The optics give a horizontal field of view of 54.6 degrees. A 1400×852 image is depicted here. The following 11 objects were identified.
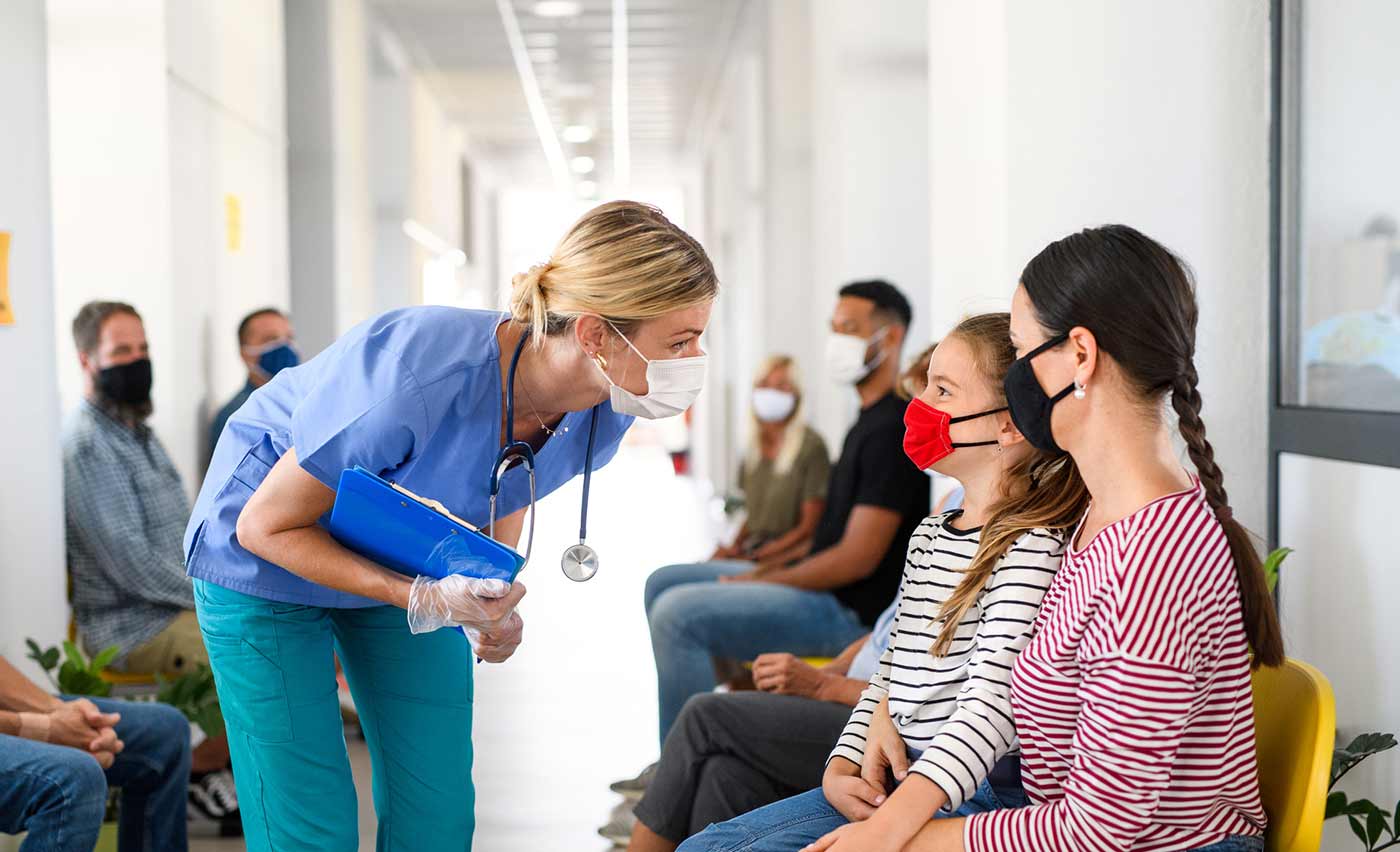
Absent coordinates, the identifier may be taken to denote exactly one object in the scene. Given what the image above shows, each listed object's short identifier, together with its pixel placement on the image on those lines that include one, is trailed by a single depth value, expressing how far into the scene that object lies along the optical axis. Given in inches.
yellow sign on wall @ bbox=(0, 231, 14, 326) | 124.2
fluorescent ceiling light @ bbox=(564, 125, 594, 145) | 518.1
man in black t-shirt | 131.2
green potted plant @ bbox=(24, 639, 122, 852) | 109.3
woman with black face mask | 54.7
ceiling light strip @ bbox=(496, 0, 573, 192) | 368.2
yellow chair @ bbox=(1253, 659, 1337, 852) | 58.2
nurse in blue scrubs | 69.4
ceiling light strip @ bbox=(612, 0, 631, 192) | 363.6
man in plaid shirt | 139.3
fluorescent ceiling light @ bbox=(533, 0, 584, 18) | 340.9
